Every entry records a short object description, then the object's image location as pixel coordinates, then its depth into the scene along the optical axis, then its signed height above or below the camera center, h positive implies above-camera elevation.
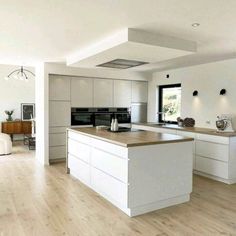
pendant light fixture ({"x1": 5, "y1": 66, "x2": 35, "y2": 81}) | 8.90 +1.20
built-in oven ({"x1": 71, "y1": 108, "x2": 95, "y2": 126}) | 6.12 -0.24
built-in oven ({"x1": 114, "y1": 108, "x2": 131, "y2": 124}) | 6.73 -0.22
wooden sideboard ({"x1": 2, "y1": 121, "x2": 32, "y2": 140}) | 8.70 -0.75
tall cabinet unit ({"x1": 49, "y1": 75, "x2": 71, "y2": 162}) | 5.84 -0.16
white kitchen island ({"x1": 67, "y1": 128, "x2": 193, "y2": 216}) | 3.07 -0.84
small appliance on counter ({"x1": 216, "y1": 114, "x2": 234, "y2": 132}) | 4.74 -0.33
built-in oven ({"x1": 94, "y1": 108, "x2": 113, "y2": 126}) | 6.41 -0.24
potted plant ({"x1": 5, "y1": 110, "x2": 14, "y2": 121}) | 8.84 -0.30
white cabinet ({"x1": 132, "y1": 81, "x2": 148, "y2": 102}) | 6.95 +0.46
